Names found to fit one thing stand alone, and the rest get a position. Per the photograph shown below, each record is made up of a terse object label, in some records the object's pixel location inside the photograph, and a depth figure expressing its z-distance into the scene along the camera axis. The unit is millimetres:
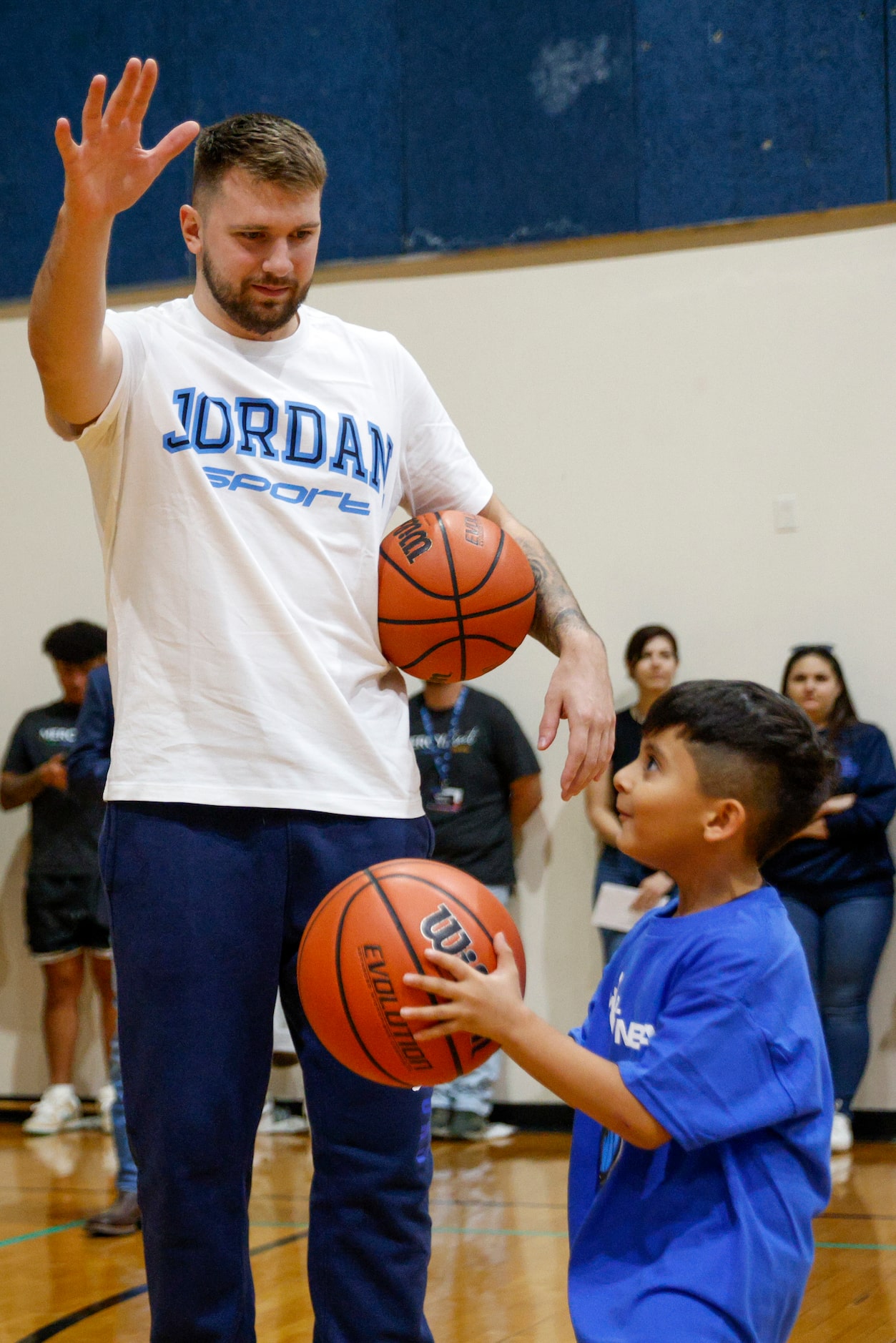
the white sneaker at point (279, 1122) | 6195
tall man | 1925
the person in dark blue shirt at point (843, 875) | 5594
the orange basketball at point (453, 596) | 2154
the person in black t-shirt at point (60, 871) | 6418
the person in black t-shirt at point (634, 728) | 6039
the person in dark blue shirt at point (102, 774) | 4336
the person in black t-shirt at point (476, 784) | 6066
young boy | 1861
